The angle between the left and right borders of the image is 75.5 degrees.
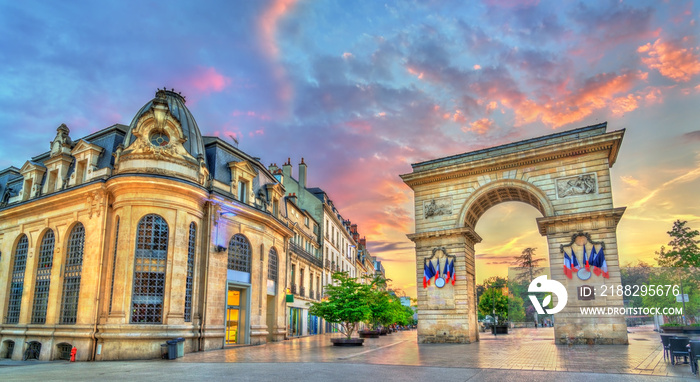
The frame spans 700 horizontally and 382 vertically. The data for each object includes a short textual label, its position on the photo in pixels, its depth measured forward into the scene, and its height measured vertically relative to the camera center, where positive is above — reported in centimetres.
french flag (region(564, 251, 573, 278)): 2514 +117
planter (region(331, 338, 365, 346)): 2633 -305
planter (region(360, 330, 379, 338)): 4212 -416
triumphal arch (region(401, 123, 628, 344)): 2459 +431
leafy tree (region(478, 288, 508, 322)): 7000 -232
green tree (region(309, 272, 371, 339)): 2648 -91
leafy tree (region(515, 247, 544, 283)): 8594 +467
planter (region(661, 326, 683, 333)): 3197 -302
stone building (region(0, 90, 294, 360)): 2102 +237
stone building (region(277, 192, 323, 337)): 3719 +160
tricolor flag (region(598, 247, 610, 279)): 2438 +123
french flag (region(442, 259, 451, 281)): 2895 +110
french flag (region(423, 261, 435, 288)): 2953 +90
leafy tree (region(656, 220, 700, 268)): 4206 +349
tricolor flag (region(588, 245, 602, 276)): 2447 +139
